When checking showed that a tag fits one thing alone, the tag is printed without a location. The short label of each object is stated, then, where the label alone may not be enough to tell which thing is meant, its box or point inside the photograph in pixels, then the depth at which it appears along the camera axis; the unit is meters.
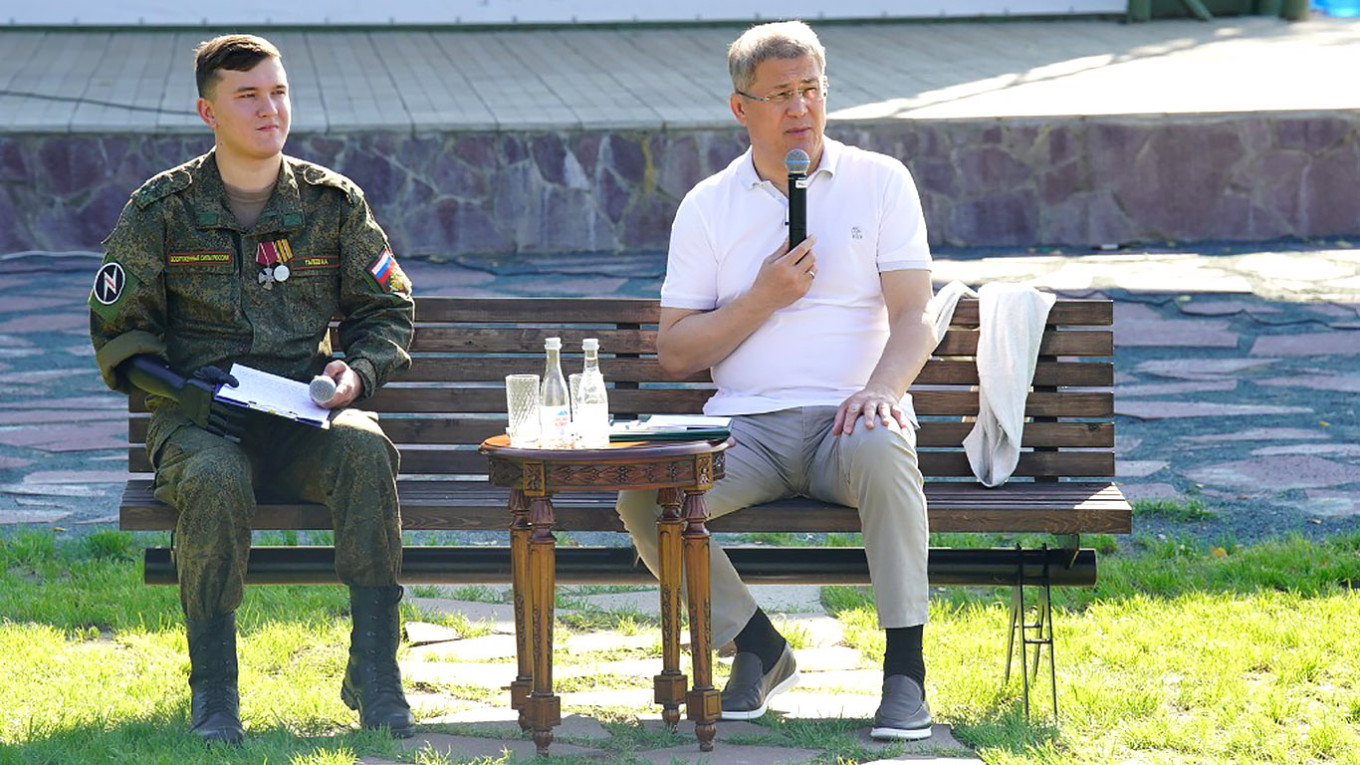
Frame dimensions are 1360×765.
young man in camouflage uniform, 8.83
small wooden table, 8.42
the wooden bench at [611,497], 9.31
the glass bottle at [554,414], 8.67
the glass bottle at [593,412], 8.68
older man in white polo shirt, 9.30
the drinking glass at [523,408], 8.75
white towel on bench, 9.98
